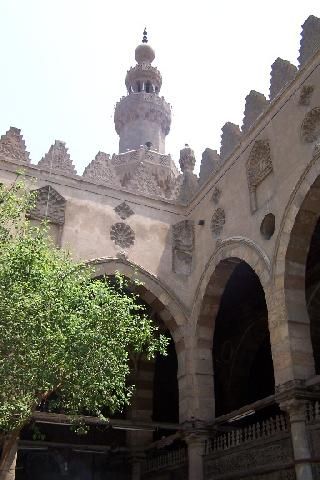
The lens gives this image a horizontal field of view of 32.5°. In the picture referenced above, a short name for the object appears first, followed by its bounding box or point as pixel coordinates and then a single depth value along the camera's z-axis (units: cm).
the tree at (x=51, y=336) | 695
